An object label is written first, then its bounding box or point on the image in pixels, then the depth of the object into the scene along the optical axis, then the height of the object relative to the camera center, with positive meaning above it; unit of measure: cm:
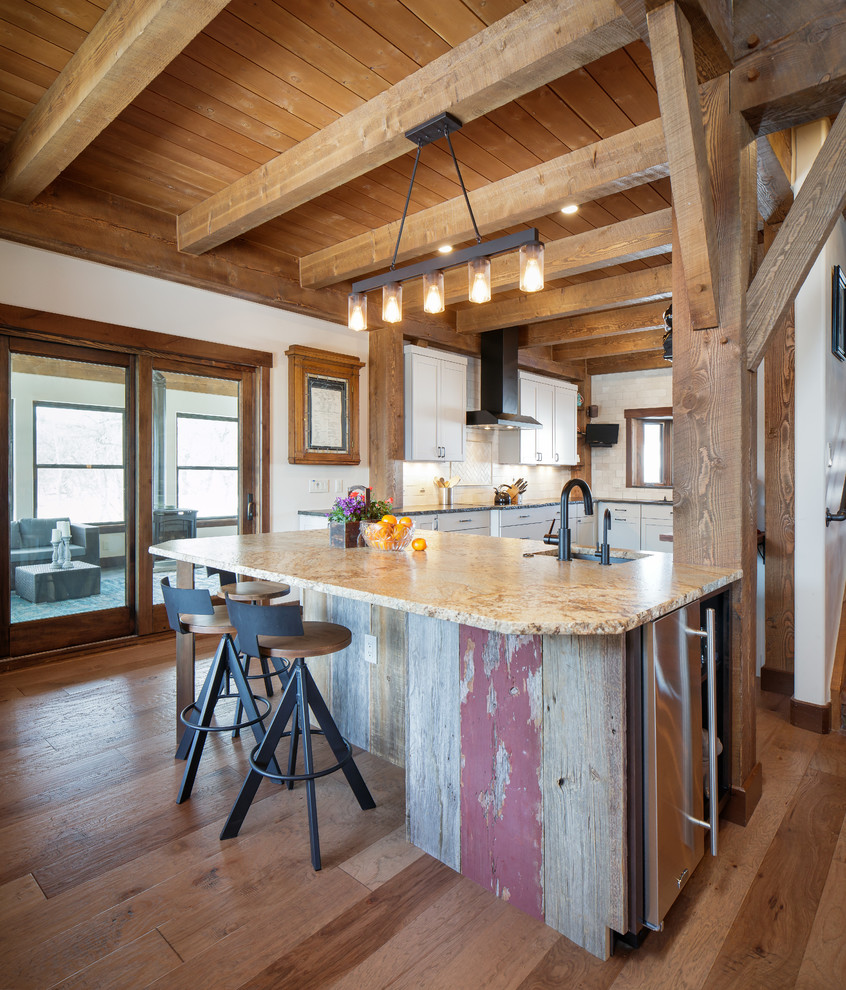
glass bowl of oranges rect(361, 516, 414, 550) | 271 -21
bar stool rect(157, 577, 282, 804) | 217 -67
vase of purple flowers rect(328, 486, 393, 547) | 278 -14
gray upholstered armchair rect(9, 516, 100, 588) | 363 -35
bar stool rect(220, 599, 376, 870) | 187 -72
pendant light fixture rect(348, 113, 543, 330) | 221 +89
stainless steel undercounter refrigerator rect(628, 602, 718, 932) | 151 -74
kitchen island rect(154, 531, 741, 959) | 146 -63
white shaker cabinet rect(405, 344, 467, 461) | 557 +83
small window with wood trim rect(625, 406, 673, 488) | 782 +51
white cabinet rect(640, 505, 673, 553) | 710 -48
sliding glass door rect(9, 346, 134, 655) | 365 -6
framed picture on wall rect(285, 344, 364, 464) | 494 +71
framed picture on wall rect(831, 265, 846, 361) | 310 +95
